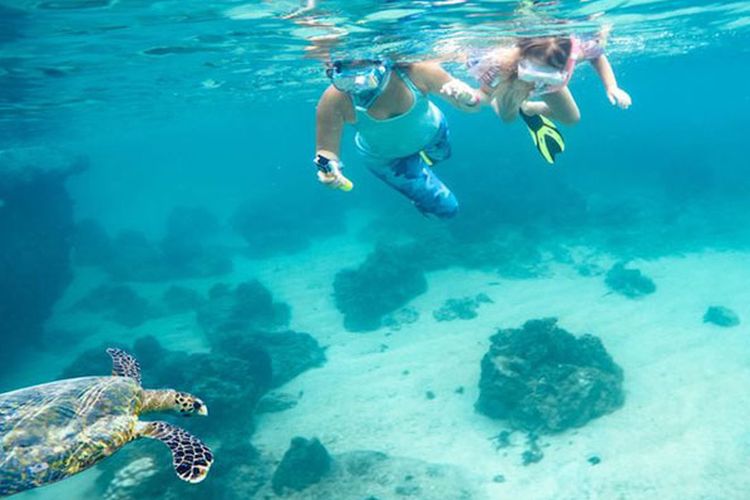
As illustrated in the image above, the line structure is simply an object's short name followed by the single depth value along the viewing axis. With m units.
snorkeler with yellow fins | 5.27
